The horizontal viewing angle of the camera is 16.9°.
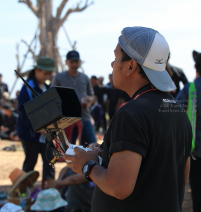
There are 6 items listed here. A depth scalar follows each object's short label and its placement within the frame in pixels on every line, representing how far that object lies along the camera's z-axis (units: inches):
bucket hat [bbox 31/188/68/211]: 296.4
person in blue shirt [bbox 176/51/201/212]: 260.8
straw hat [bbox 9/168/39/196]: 328.8
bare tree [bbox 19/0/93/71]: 1124.6
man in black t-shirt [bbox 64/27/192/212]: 116.1
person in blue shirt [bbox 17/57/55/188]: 346.0
